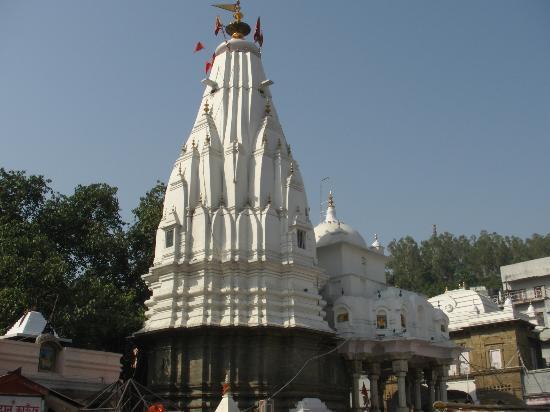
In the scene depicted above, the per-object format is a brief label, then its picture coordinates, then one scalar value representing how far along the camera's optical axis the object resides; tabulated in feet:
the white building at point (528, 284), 166.91
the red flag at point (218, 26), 108.06
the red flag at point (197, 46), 111.04
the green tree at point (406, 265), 263.29
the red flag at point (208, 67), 110.11
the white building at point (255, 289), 81.35
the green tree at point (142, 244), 109.81
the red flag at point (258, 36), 109.40
